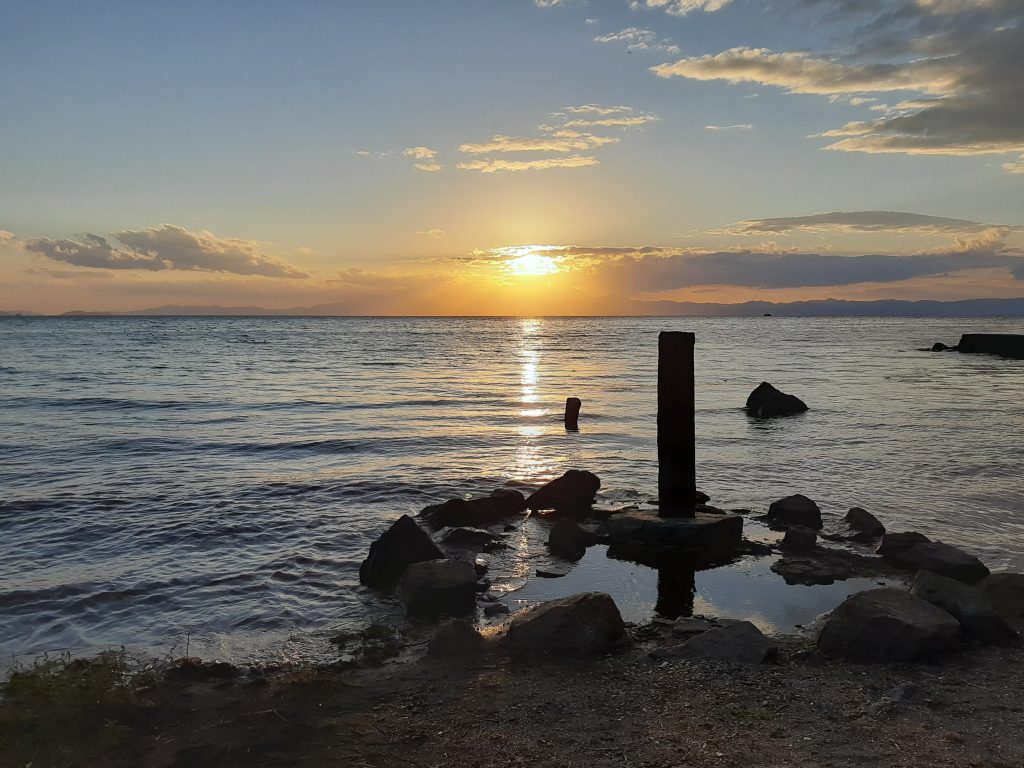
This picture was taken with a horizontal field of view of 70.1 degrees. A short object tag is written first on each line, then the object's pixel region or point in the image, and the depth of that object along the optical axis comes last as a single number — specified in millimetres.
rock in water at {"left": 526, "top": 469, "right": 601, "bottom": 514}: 13297
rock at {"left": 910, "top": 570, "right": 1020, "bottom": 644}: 7500
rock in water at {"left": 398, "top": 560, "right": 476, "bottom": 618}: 8742
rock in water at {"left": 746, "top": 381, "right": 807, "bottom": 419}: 26297
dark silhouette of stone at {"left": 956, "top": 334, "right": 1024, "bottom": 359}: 62062
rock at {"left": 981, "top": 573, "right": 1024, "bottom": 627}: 8055
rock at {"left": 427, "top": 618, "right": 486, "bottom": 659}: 7508
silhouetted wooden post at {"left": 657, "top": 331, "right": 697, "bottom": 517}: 11727
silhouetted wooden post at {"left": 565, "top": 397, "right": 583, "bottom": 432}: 24203
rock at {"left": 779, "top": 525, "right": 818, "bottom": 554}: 10992
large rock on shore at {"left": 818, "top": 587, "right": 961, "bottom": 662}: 7121
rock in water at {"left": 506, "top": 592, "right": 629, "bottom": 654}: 7477
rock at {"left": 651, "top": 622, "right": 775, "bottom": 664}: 7094
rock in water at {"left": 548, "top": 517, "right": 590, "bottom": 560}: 11066
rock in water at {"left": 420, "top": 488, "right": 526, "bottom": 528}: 12578
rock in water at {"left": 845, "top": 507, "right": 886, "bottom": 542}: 11594
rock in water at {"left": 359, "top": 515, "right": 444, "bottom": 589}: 9758
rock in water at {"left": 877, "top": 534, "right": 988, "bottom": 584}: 9375
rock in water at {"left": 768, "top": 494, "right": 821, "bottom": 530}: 12289
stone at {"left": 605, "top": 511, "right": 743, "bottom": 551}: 11023
